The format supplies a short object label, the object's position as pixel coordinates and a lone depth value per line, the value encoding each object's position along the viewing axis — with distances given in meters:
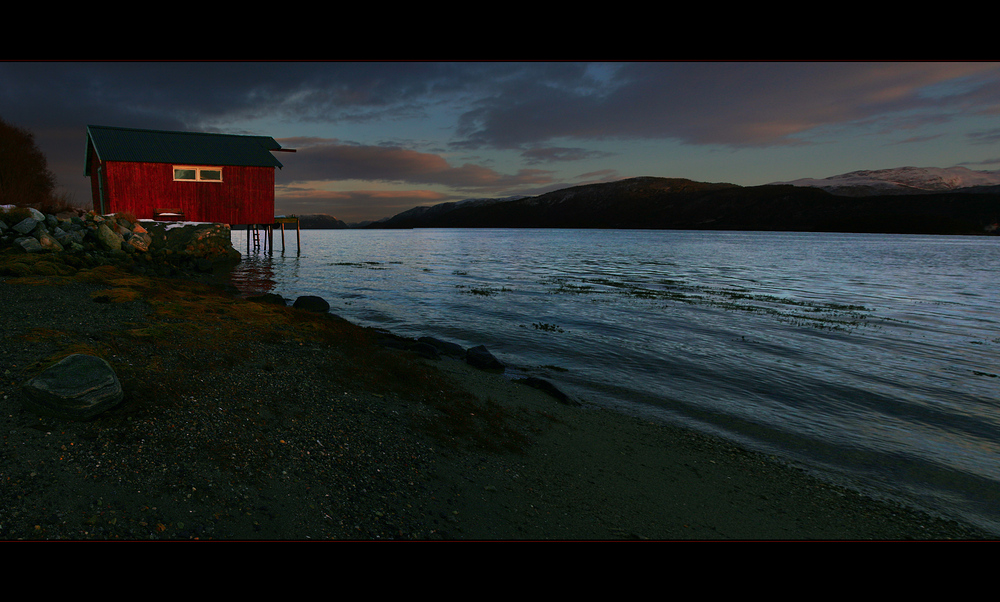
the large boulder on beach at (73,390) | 4.24
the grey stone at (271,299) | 14.52
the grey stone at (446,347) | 11.32
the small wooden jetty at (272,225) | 40.50
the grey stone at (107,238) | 20.34
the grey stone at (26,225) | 16.13
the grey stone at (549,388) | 8.55
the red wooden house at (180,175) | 30.09
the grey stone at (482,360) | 10.41
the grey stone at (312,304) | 15.67
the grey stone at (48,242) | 15.64
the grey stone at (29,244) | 14.74
